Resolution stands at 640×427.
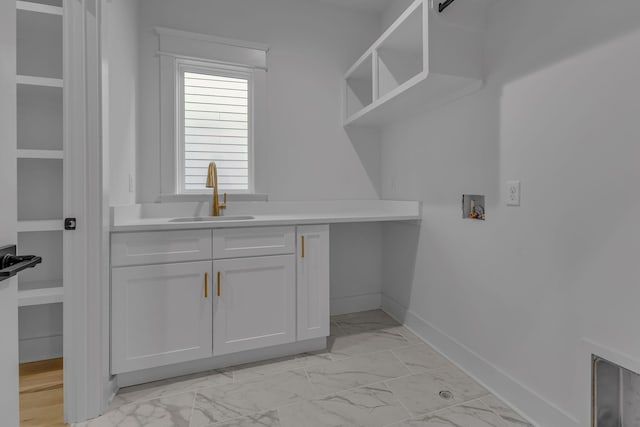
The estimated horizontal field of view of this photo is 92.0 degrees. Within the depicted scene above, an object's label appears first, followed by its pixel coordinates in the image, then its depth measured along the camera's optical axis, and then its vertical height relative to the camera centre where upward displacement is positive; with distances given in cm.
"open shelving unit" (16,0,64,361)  165 +19
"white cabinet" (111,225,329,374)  162 -49
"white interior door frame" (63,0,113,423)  137 -1
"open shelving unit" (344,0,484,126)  158 +87
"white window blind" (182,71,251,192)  230 +60
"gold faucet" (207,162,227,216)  218 +15
